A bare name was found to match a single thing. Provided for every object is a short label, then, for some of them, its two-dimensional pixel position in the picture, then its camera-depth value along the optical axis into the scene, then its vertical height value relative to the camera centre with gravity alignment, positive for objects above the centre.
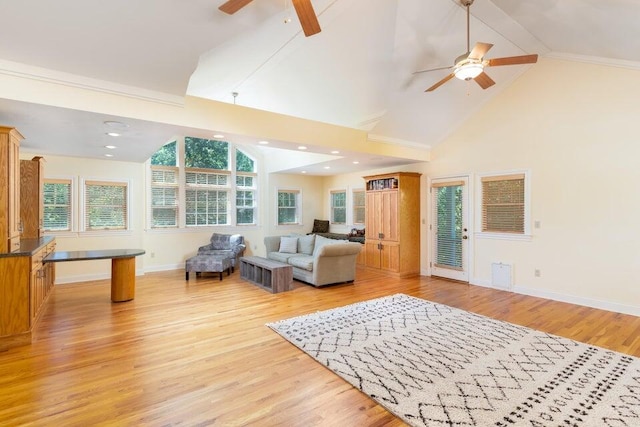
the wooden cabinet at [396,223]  6.72 -0.22
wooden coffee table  5.40 -1.12
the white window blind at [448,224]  6.32 -0.22
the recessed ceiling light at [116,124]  3.59 +1.04
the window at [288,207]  9.43 +0.18
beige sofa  5.67 -0.95
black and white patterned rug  2.17 -1.38
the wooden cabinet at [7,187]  3.26 +0.26
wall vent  5.55 -1.12
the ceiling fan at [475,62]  3.24 +1.64
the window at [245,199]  8.78 +0.40
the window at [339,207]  9.26 +0.19
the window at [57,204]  6.07 +0.15
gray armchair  7.52 -0.80
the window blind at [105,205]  6.48 +0.15
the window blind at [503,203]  5.41 +0.19
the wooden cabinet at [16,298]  3.20 -0.90
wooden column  4.81 -1.05
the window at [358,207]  8.70 +0.18
